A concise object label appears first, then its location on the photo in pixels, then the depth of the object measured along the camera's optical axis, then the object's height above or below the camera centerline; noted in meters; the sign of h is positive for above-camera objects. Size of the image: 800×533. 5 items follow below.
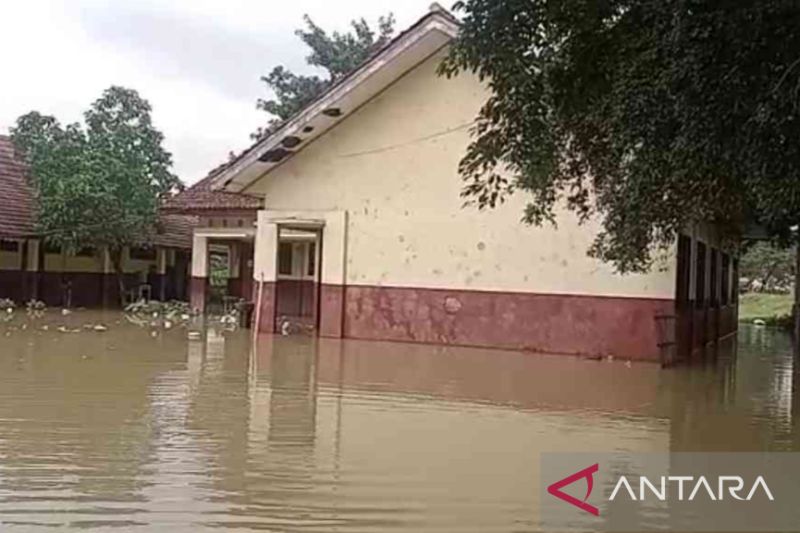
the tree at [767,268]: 42.25 +1.79
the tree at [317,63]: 39.50 +9.09
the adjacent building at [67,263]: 27.83 +0.45
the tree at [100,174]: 26.64 +2.92
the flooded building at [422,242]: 17.56 +1.00
